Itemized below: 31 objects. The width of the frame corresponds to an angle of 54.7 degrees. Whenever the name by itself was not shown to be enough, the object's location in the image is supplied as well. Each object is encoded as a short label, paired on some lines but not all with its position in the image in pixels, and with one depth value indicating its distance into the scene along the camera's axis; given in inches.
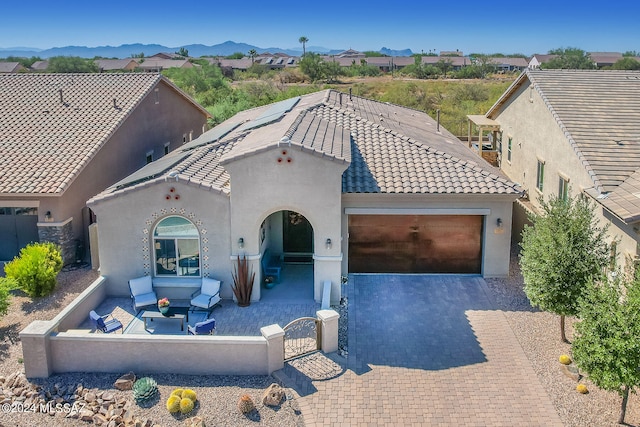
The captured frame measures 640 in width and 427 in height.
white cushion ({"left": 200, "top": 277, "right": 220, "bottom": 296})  796.3
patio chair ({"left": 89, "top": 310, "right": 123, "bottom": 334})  711.7
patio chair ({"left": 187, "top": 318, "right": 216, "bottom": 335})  690.8
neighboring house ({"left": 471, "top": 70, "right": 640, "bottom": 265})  775.1
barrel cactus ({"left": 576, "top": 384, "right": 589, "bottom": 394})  600.7
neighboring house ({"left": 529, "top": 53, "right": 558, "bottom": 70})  5418.3
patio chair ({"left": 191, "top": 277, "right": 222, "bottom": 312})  777.6
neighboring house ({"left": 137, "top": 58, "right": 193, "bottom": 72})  5349.4
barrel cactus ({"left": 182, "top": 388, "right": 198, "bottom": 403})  589.3
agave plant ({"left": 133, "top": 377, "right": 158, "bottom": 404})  597.3
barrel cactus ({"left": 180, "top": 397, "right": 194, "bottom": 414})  577.0
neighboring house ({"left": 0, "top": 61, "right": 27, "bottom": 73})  4810.5
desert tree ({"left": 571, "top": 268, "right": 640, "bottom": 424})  520.1
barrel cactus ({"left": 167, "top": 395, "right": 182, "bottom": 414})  577.9
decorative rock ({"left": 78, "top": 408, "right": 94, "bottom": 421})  579.2
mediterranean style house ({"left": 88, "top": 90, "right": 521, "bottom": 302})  780.6
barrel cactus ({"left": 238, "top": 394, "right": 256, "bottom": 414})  577.0
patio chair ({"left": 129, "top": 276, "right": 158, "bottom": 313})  788.6
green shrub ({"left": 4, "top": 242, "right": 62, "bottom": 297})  829.8
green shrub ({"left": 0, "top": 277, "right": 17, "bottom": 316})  740.0
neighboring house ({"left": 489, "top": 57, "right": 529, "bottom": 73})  5944.9
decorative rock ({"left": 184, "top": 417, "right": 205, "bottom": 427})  553.3
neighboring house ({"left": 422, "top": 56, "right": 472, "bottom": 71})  5535.4
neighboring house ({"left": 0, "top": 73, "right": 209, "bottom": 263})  958.4
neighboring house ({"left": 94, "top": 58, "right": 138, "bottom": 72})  5265.8
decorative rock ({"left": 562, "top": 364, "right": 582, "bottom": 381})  627.5
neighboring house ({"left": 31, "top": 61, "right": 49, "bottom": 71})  5136.3
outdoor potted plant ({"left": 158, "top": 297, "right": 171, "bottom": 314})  729.6
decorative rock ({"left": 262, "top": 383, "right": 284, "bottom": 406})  589.0
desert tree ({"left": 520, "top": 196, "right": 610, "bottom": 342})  652.1
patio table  729.0
